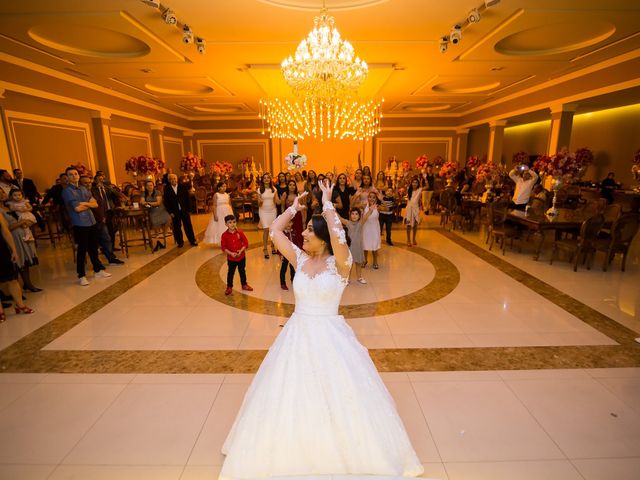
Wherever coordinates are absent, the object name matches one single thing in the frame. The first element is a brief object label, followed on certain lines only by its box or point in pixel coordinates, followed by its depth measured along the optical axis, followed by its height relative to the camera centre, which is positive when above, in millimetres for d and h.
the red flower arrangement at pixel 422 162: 11898 +32
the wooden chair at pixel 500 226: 7016 -1295
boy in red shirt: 4949 -1168
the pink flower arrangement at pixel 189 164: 12039 +52
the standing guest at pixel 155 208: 7402 -896
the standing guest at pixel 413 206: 7438 -893
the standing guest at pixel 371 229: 5606 -1061
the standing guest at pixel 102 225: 6223 -1040
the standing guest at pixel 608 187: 10883 -780
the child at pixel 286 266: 5062 -1472
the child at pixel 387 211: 6846 -921
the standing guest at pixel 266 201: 6652 -681
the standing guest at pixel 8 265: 4012 -1133
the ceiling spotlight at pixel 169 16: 4613 +1933
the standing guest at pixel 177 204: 7441 -819
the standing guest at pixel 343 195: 6207 -540
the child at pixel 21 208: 5176 -612
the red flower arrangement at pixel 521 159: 8955 +94
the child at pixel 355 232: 5305 -1009
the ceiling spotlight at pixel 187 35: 5091 +1897
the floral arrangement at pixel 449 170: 11328 -213
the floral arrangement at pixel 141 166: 9719 +1
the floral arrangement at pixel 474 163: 10682 +1
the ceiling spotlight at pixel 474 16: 4676 +1936
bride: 1973 -1344
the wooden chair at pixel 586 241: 5730 -1286
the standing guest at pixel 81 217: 5195 -755
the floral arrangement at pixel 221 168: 11781 -97
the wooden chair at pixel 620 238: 5699 -1246
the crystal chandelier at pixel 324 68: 4625 +1346
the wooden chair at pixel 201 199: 11852 -1126
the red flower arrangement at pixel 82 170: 8062 -80
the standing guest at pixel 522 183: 7695 -453
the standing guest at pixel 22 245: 4742 -1090
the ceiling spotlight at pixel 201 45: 5684 +1952
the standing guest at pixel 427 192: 11984 -958
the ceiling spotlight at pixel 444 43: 5762 +1955
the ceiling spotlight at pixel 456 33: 5172 +1885
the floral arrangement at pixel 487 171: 9062 -207
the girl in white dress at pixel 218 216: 7102 -1033
